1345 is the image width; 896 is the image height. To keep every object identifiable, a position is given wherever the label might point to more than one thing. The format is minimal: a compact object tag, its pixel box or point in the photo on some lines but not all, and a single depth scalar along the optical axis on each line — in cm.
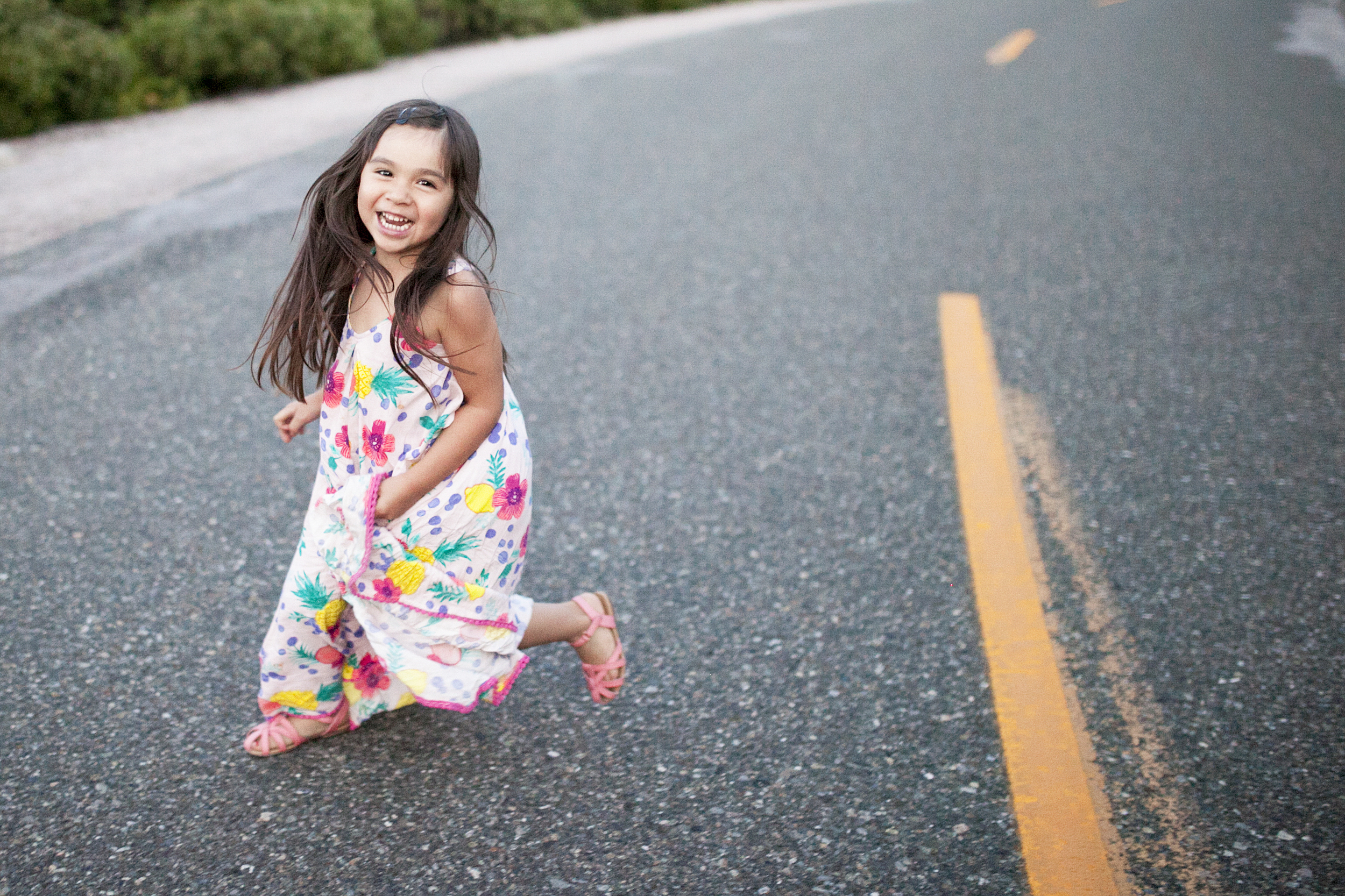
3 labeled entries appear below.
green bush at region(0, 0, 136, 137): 696
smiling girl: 193
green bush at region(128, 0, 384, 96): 859
